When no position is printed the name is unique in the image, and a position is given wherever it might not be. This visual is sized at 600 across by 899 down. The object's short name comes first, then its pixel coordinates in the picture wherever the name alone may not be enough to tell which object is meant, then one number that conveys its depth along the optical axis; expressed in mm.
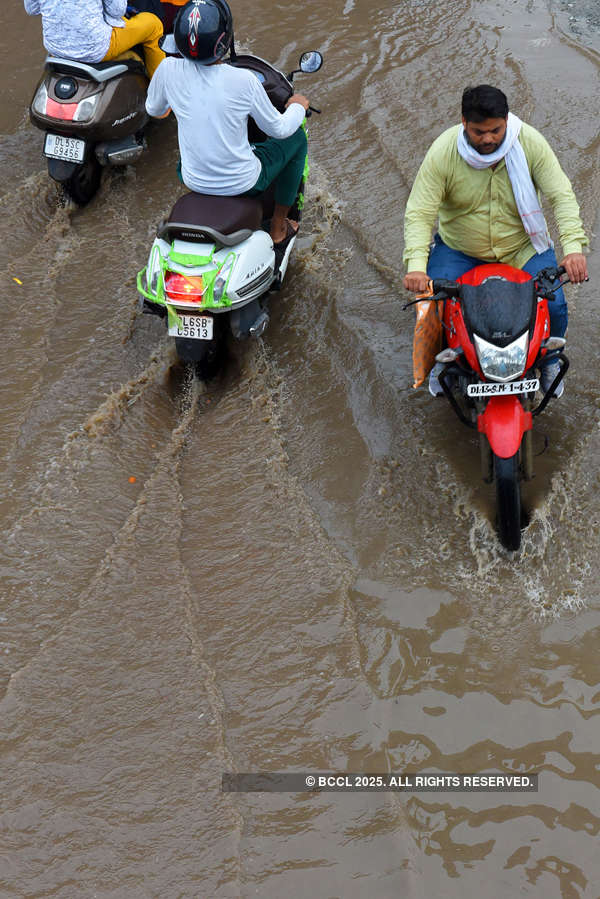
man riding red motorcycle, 8273
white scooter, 9539
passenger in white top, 13016
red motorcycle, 7805
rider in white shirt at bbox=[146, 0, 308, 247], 9141
